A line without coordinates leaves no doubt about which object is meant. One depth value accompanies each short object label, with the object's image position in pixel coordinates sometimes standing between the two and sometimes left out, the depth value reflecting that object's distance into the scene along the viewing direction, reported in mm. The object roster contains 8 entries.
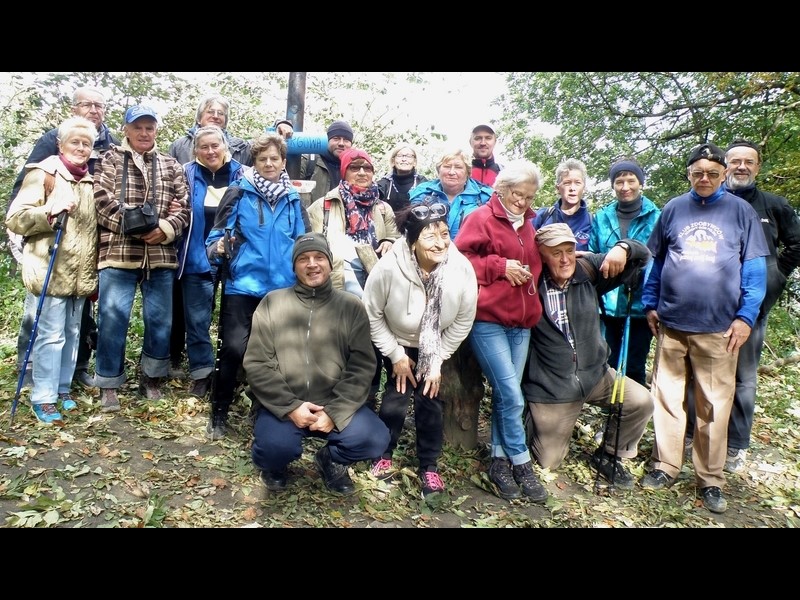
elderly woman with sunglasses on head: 3732
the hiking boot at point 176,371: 5227
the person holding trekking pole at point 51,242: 4215
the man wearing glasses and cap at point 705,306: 3936
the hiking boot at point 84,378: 4953
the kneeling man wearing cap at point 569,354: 4184
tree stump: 4387
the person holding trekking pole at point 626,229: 4836
